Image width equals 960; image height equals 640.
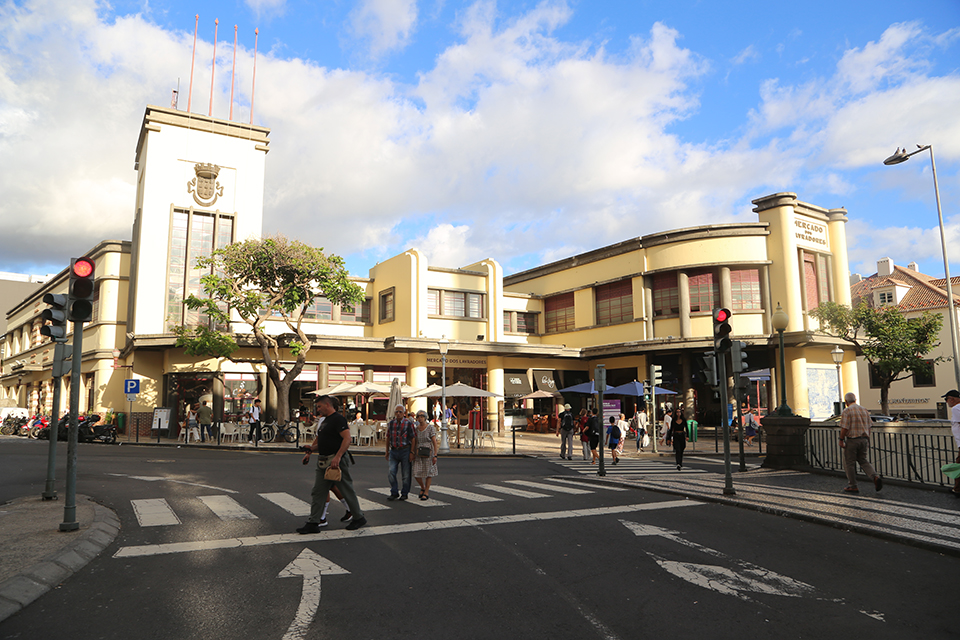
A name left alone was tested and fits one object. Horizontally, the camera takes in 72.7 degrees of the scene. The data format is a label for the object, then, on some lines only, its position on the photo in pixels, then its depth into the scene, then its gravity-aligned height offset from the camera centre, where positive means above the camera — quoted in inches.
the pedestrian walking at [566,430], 812.0 -22.7
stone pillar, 613.9 -28.4
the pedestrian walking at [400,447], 436.8 -22.7
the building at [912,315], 1596.9 +190.0
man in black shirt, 319.0 -22.9
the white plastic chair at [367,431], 1019.9 -28.3
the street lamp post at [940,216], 1027.4 +323.7
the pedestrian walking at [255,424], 1014.4 -15.1
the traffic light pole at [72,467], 305.4 -23.9
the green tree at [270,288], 1028.5 +202.3
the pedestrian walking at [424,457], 438.0 -29.6
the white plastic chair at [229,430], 1045.8 -24.6
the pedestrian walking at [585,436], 765.0 -29.2
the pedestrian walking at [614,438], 745.0 -30.5
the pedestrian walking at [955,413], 424.5 -3.0
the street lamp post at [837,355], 1145.4 +94.6
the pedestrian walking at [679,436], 675.1 -26.1
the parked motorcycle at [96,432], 1055.0 -26.3
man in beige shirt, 457.7 -20.3
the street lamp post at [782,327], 614.2 +77.8
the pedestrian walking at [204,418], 1059.9 -5.3
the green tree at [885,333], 1258.0 +150.1
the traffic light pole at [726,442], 445.0 -22.2
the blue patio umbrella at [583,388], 1026.3 +37.7
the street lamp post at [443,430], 933.2 -24.8
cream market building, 1224.2 +214.5
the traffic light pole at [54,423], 398.9 -4.3
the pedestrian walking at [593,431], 731.4 -22.0
